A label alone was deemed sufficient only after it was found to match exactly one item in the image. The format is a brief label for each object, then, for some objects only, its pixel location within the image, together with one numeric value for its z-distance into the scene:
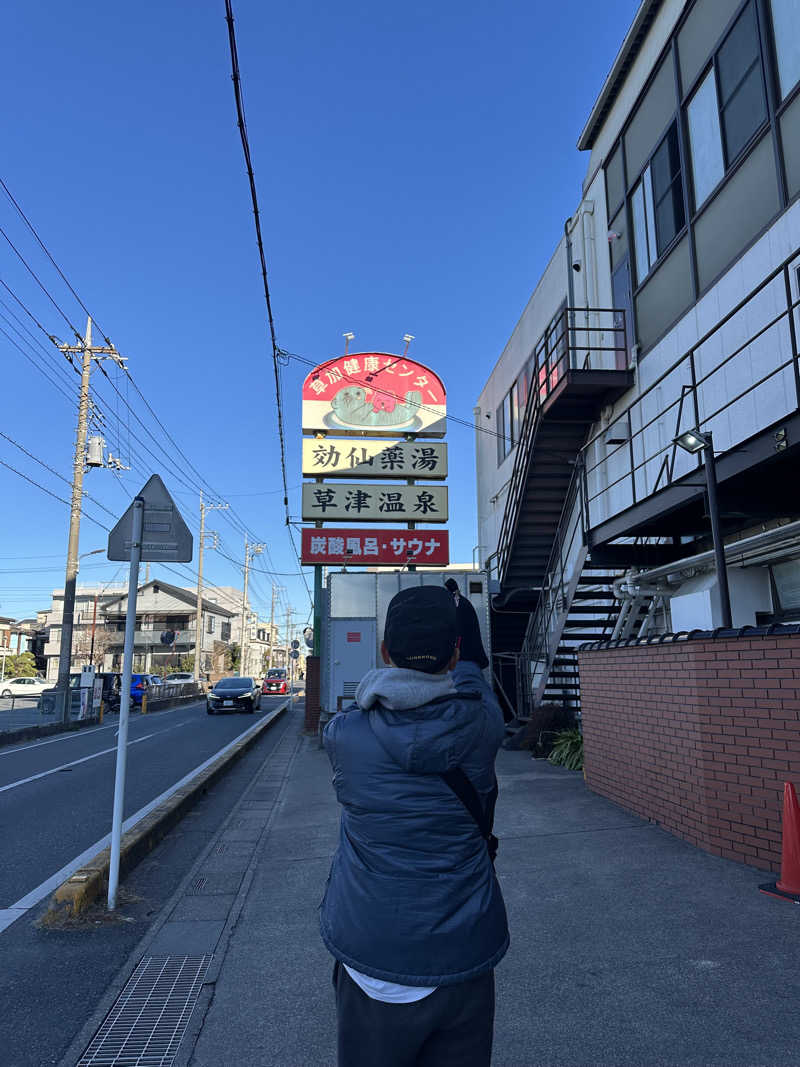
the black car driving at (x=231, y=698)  27.41
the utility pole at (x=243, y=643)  60.16
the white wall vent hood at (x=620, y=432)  12.00
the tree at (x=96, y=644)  58.78
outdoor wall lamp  6.99
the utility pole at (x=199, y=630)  45.41
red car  48.56
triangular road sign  5.72
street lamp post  6.62
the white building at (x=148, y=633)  60.47
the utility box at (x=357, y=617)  13.26
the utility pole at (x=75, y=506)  21.41
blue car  31.72
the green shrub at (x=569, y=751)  10.42
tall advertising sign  19.28
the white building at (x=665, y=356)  8.26
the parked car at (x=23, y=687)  39.44
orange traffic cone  4.61
